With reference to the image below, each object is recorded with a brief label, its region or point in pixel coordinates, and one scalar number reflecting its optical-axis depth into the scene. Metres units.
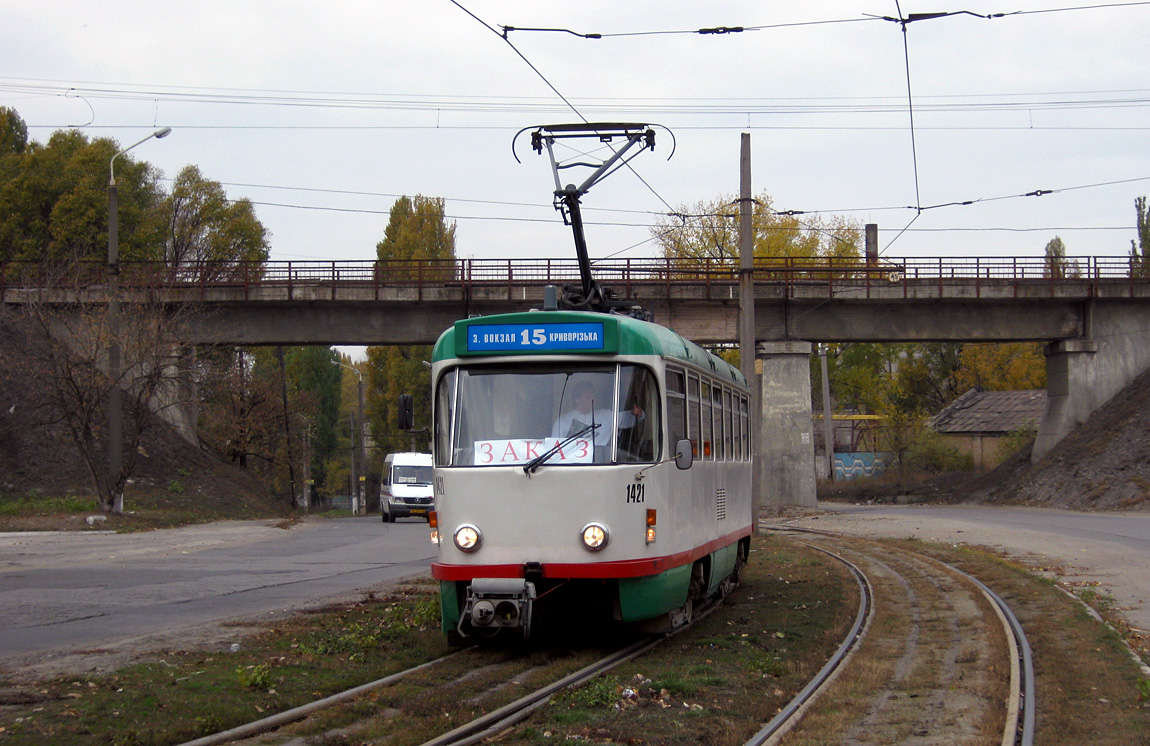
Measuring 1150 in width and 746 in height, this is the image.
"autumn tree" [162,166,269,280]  60.44
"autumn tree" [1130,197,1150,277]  67.56
